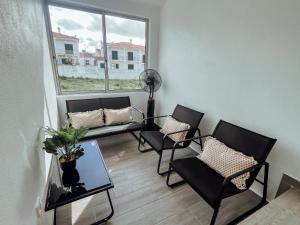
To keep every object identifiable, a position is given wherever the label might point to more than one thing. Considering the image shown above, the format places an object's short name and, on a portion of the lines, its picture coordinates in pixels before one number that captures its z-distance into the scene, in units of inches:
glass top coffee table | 50.3
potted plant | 52.1
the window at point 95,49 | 105.5
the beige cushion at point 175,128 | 93.6
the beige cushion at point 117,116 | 113.4
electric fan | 121.7
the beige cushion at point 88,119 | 102.7
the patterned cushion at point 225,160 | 61.0
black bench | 102.5
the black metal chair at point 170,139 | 88.1
